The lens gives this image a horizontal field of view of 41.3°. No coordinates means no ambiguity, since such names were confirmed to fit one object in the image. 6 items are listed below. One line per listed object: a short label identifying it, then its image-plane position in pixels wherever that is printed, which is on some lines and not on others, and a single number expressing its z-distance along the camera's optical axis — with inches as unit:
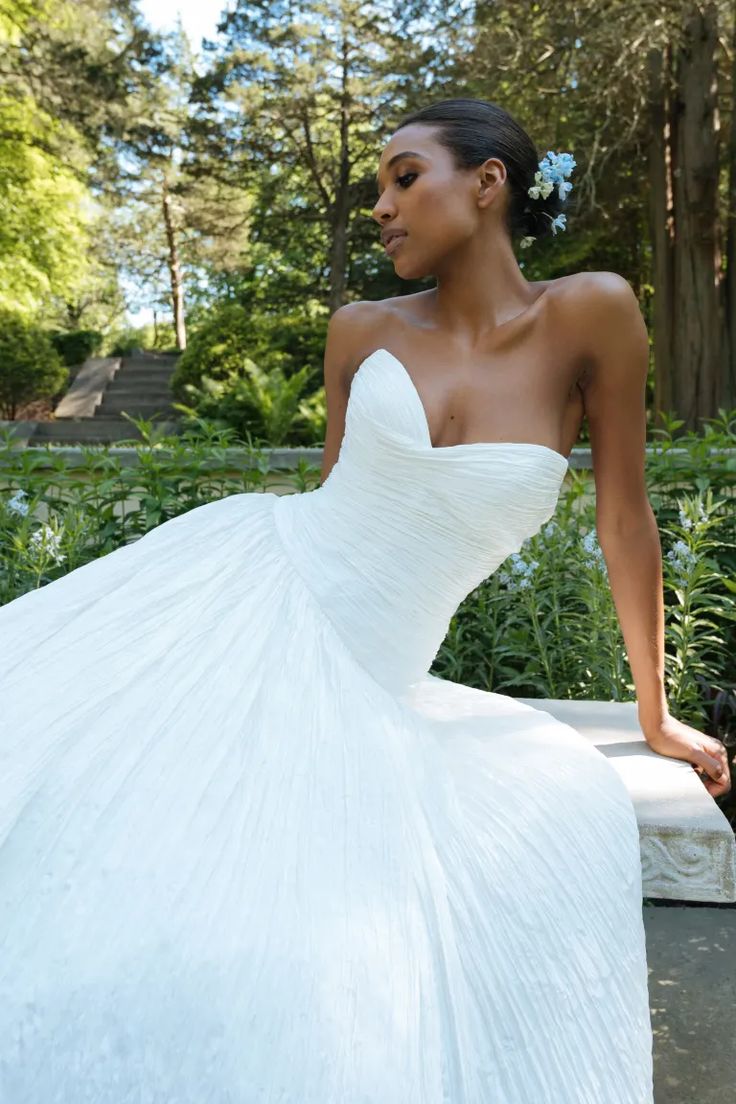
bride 40.7
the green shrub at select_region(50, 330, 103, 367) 999.6
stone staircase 661.3
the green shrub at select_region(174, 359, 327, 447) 513.3
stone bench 66.2
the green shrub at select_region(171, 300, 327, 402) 661.3
